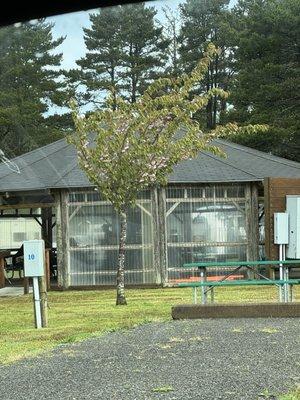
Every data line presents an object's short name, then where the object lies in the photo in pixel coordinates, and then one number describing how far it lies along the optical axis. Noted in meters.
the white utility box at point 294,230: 13.22
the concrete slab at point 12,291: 15.55
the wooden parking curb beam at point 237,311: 9.62
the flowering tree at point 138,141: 11.16
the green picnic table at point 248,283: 9.91
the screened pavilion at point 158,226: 16.31
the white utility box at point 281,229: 13.21
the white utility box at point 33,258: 9.65
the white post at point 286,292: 10.43
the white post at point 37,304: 9.60
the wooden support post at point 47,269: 15.88
